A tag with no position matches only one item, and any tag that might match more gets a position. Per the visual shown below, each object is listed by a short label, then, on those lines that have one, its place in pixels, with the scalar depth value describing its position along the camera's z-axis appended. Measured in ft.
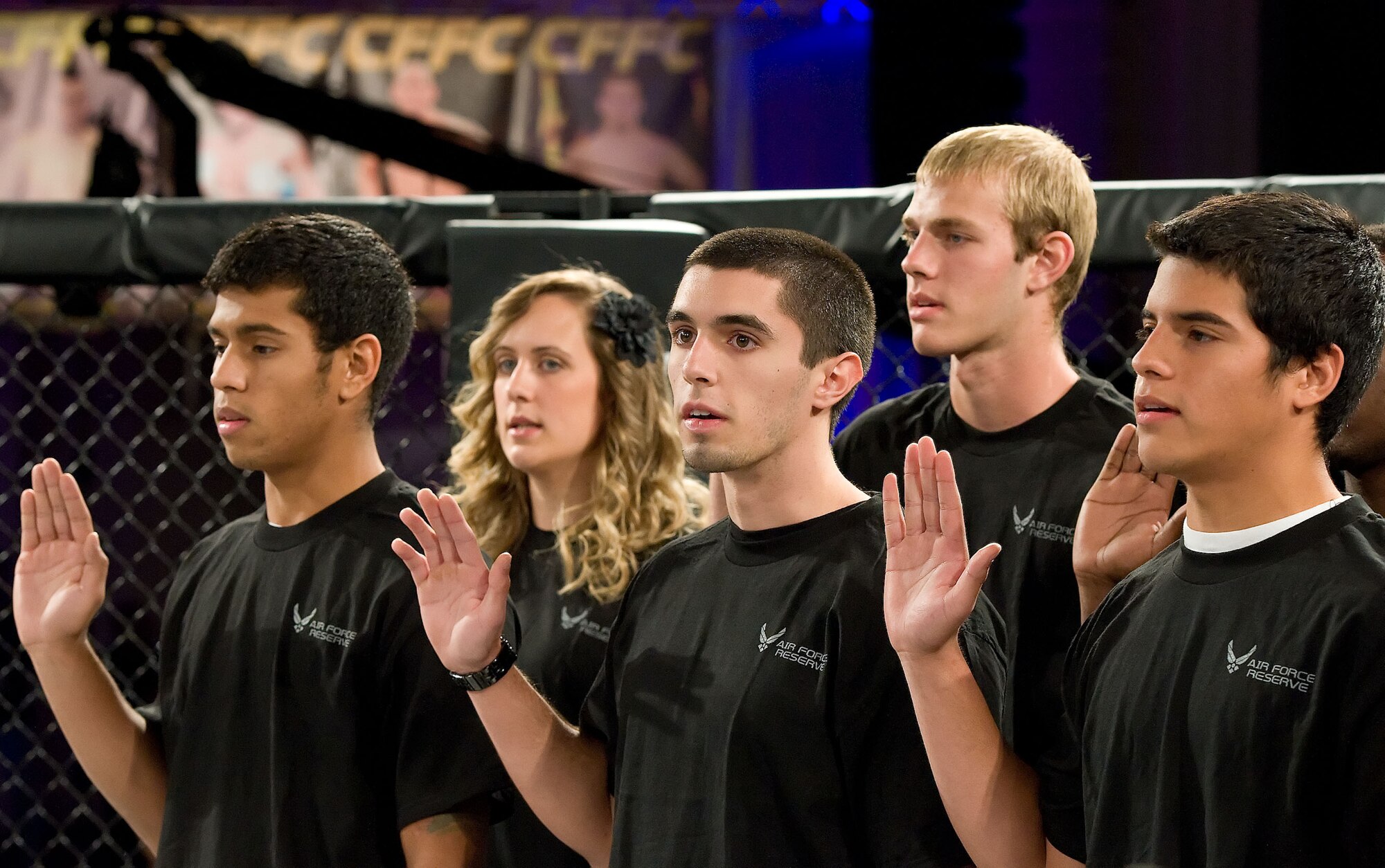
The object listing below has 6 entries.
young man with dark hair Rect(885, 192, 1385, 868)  8.49
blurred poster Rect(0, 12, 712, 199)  36.01
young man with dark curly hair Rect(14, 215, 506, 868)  11.79
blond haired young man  13.50
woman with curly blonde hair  15.26
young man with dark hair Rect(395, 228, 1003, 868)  9.95
